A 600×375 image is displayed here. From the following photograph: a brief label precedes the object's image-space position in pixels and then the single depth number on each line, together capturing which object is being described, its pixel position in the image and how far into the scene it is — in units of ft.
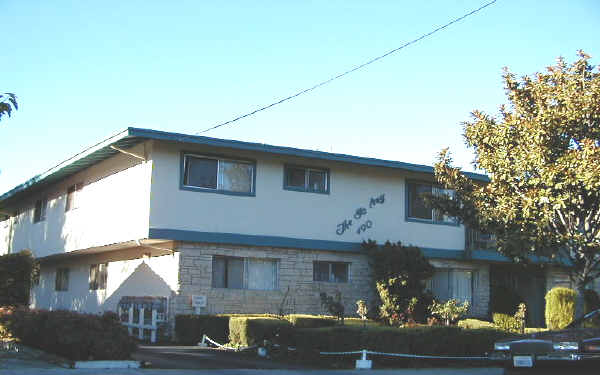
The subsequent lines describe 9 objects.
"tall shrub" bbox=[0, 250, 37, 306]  80.18
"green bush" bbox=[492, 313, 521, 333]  79.20
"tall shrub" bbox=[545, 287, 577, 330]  76.48
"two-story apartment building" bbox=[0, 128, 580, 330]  69.51
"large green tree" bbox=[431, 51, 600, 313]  54.49
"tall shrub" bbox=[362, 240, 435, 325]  73.31
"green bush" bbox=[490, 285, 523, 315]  84.84
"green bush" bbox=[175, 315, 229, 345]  65.05
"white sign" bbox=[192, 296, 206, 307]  68.49
